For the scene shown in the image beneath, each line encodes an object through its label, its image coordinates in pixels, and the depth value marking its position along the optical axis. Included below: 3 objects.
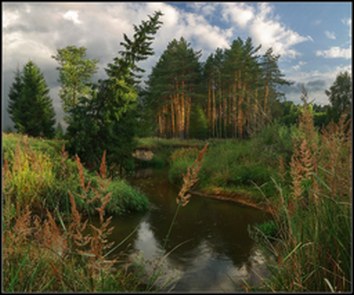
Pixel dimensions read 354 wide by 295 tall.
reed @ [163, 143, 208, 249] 1.42
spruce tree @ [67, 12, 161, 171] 5.38
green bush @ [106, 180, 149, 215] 6.97
